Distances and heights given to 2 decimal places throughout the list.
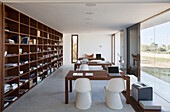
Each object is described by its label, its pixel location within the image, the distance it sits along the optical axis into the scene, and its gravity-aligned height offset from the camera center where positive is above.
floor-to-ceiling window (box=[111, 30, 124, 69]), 10.57 +0.62
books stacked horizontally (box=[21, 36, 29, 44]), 4.25 +0.47
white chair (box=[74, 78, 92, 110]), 3.11 -0.95
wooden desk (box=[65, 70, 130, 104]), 3.38 -0.62
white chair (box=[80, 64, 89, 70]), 4.97 -0.49
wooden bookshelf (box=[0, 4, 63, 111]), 3.40 +0.10
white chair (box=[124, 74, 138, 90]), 5.81 -1.16
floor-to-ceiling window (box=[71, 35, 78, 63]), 11.49 +0.56
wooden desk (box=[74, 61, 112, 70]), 5.80 -0.43
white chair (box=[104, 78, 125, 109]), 3.12 -0.93
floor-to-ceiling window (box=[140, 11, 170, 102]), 4.29 +0.04
